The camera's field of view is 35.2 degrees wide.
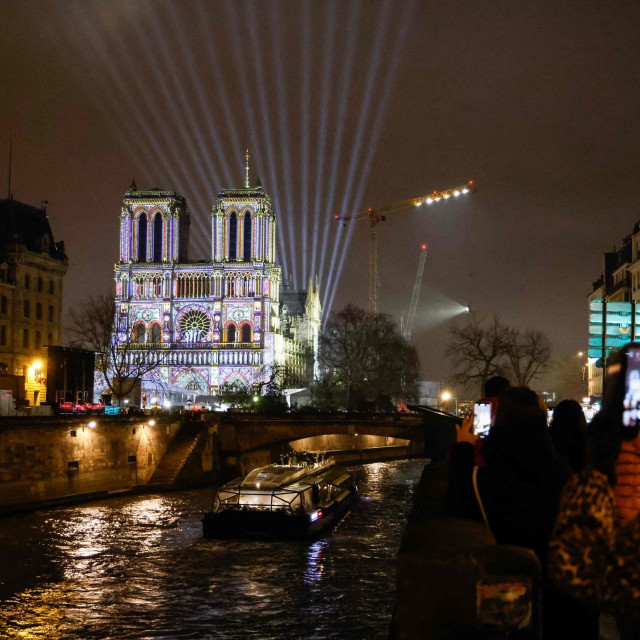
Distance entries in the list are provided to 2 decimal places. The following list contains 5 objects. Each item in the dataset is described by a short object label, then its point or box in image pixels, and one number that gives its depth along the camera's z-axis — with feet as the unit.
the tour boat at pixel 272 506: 108.47
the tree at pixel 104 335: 232.53
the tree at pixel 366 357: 315.17
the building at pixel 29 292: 221.46
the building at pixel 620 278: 215.51
